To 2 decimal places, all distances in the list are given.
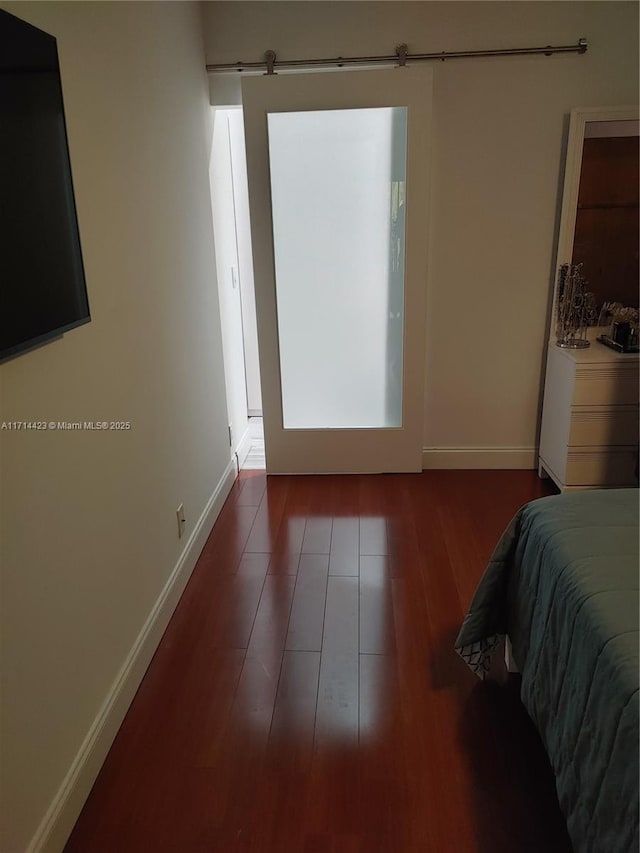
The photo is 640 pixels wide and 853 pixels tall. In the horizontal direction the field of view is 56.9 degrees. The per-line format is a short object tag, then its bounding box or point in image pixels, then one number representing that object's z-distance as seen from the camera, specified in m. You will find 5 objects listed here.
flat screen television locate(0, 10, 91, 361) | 1.19
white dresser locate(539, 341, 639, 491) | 2.88
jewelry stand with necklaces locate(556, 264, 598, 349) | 3.12
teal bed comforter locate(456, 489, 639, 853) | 1.12
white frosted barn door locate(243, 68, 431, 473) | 2.96
